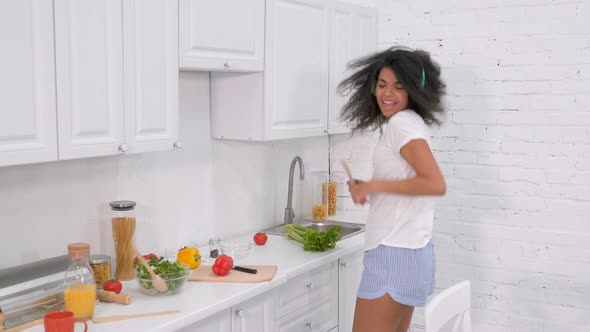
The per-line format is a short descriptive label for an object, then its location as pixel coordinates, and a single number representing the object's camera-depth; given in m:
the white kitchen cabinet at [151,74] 2.21
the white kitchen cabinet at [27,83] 1.80
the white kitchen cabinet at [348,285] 3.26
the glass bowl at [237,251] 2.84
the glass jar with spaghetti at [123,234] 2.43
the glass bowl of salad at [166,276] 2.26
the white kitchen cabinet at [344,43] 3.47
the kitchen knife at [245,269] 2.57
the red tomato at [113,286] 2.26
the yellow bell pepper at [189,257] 2.61
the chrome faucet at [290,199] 3.51
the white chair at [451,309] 1.92
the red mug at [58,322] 1.81
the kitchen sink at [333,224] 3.52
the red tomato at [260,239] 3.09
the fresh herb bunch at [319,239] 2.96
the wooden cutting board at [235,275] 2.49
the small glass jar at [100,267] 2.31
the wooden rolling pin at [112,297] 2.19
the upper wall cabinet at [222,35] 2.45
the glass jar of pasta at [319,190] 3.76
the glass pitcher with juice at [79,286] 2.01
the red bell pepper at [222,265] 2.52
